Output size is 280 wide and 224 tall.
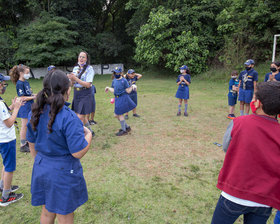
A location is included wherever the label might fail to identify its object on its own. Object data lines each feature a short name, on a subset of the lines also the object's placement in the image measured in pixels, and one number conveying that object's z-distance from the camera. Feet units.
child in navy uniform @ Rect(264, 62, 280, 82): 19.54
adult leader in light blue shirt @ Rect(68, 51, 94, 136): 16.40
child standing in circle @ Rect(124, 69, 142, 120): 23.98
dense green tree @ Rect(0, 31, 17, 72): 71.20
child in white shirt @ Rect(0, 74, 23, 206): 9.24
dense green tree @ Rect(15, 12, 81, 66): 68.49
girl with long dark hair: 5.88
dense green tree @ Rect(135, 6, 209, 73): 56.13
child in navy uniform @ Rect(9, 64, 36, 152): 14.70
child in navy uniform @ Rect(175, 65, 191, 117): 23.99
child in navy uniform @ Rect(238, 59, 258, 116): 20.83
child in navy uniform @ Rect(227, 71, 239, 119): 23.13
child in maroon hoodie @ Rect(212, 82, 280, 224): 5.36
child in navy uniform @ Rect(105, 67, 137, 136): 18.34
